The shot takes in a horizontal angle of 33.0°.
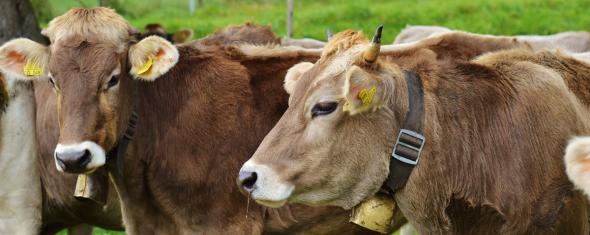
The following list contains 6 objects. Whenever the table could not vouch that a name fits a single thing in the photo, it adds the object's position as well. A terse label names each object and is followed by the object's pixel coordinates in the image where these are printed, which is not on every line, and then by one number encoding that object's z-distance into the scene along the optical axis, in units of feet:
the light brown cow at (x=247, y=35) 26.04
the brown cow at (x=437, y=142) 15.30
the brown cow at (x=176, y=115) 18.98
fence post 51.12
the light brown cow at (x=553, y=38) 37.47
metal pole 81.65
